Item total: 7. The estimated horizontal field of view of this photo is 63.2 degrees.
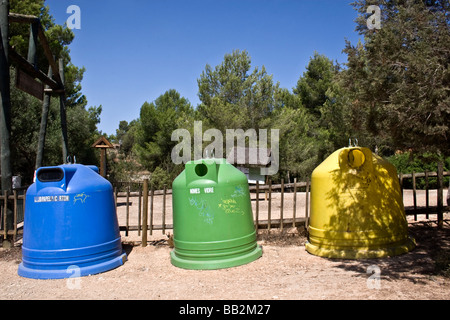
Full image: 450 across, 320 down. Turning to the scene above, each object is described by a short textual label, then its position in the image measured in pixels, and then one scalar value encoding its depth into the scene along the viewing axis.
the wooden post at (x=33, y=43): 8.78
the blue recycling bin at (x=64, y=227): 5.55
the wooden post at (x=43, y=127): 9.69
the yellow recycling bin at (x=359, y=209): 5.99
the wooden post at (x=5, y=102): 7.43
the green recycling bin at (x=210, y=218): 5.82
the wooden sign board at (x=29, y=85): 7.67
